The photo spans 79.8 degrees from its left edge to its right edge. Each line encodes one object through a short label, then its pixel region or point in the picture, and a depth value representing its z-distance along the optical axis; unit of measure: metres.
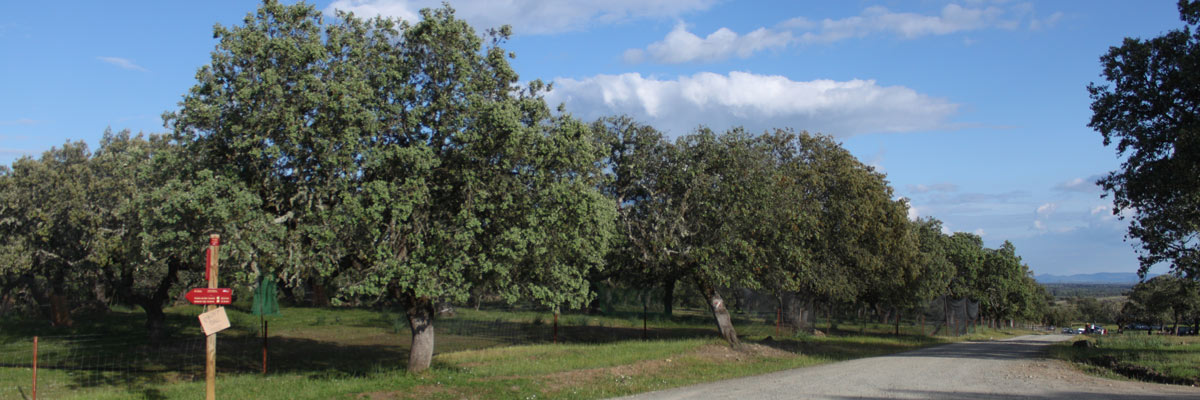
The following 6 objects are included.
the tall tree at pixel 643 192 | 20.91
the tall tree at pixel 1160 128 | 18.52
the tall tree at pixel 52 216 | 22.53
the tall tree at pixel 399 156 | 12.78
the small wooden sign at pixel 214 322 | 10.00
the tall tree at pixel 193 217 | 11.64
